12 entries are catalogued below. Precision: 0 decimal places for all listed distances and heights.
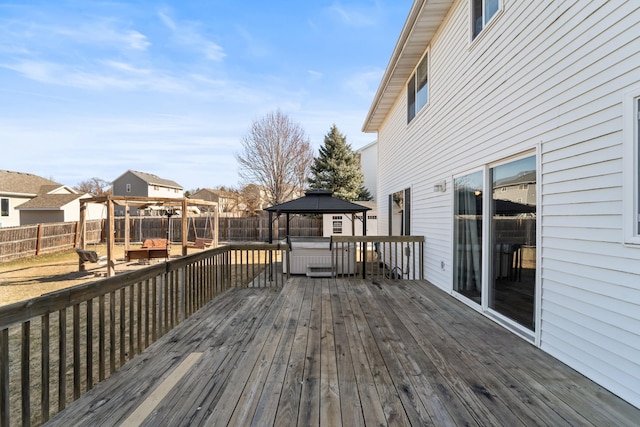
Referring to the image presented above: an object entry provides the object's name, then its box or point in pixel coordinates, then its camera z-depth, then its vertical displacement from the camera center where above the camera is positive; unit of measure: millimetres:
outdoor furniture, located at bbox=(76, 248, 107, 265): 8289 -1157
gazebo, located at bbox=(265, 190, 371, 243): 7254 +222
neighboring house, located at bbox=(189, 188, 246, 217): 22891 +751
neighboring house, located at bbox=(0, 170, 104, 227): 19125 +760
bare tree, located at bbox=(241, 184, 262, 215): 20906 +1319
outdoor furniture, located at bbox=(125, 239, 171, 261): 9059 -1171
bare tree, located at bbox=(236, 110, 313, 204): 19625 +3998
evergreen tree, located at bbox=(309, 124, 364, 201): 20078 +3216
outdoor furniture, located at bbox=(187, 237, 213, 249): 11914 -1154
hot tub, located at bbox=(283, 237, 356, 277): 6723 -975
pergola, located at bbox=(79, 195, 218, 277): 8242 +191
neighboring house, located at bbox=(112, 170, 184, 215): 29891 +3005
